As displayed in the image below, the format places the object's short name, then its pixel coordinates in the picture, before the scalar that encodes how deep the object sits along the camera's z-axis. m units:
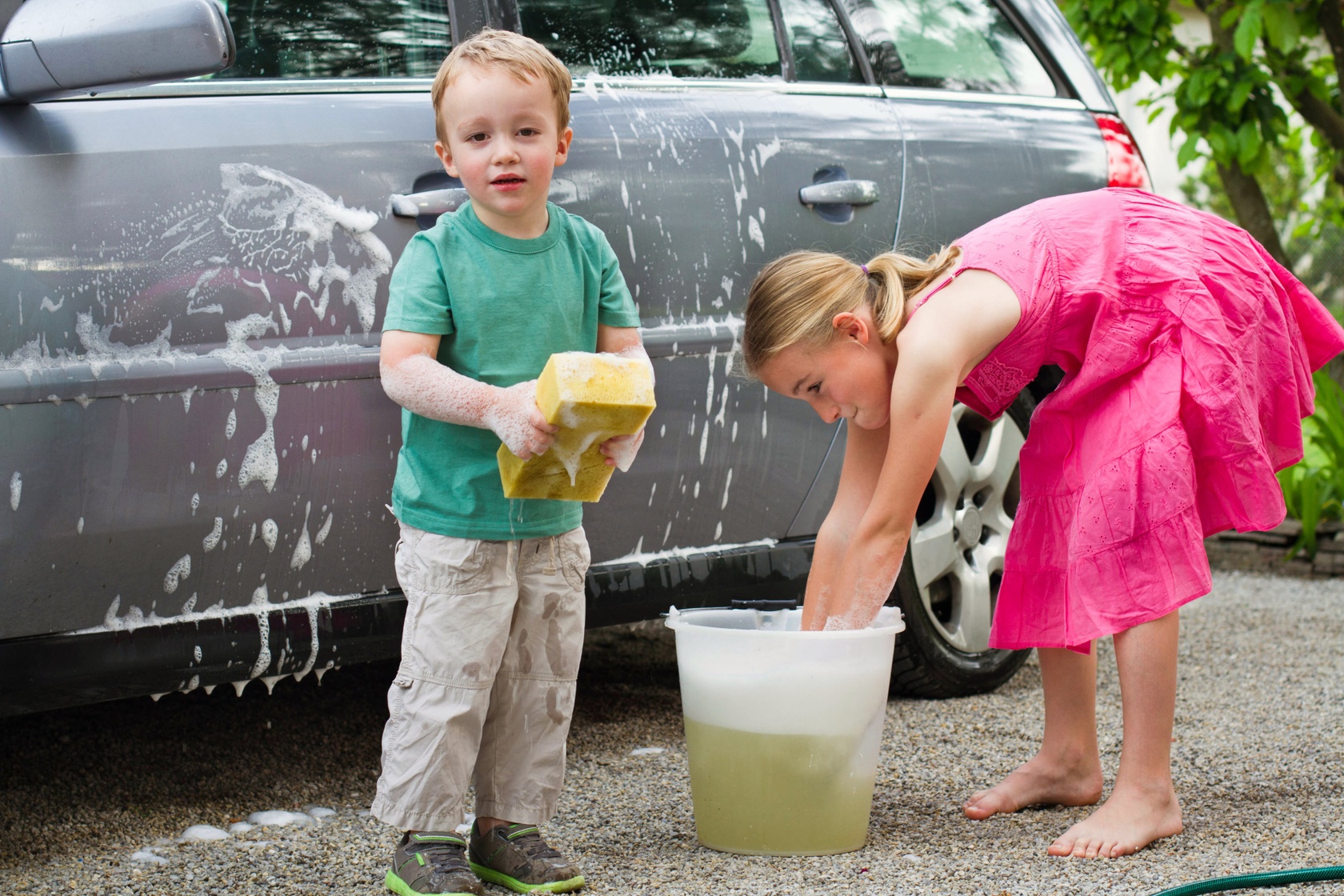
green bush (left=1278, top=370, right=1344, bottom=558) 5.17
